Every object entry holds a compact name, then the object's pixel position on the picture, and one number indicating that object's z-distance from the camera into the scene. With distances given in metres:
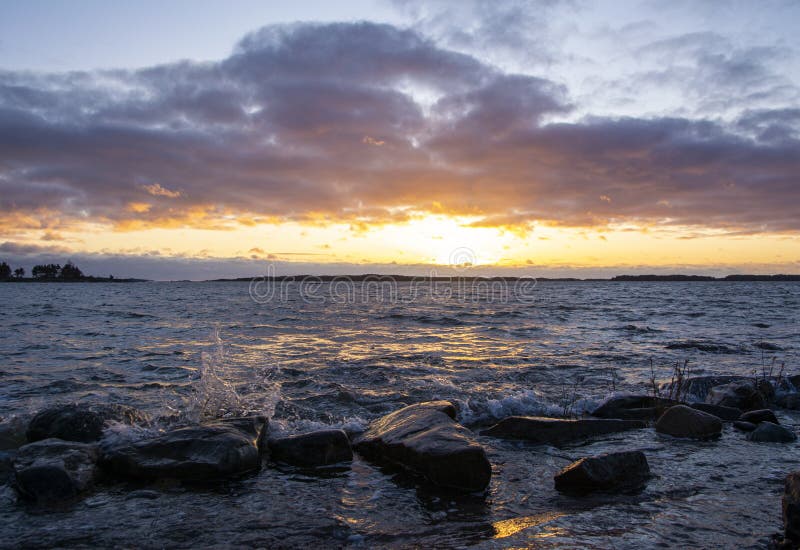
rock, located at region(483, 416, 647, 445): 8.89
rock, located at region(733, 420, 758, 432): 9.60
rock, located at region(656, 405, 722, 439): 9.11
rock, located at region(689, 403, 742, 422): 10.67
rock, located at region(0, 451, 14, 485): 7.06
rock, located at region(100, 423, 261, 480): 7.00
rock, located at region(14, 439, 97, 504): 6.36
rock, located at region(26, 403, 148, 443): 8.87
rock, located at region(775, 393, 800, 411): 11.73
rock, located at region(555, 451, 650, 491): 6.50
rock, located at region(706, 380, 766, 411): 11.63
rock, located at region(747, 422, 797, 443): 8.84
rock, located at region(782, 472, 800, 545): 4.86
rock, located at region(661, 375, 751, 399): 13.10
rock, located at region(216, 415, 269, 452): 8.20
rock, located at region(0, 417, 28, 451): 8.81
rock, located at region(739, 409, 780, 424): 10.26
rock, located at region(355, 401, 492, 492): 6.74
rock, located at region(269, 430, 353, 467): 7.80
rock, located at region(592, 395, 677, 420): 10.69
